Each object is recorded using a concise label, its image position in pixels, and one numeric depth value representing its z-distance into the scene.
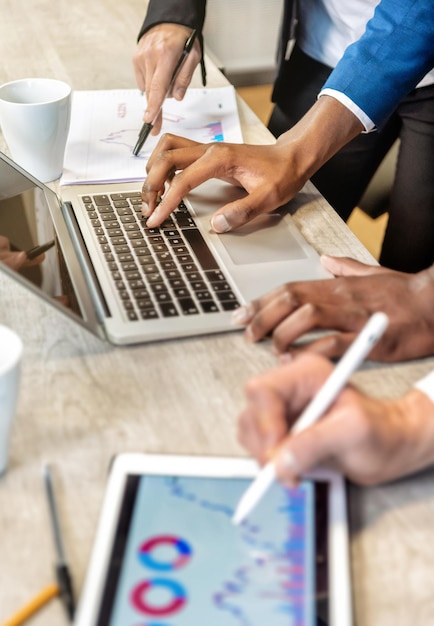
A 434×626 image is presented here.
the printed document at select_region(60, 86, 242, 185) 1.05
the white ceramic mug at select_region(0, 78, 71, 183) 0.97
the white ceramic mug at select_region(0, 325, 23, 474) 0.54
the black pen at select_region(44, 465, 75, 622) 0.48
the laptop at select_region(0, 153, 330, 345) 0.73
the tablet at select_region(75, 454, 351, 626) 0.47
